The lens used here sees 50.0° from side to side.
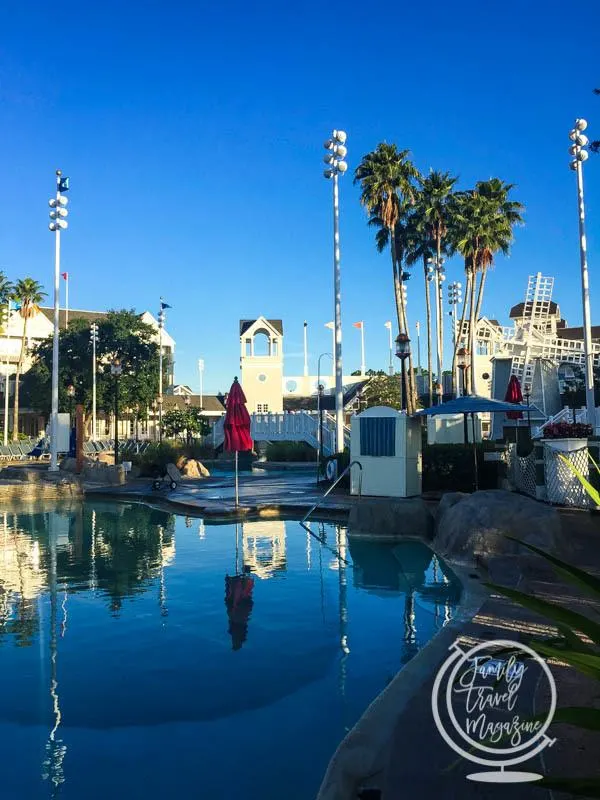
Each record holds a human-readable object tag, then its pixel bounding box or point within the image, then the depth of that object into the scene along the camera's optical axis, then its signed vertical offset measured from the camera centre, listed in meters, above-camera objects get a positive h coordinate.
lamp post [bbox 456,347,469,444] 37.75 +4.84
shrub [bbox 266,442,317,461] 36.44 -0.86
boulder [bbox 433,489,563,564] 9.12 -1.39
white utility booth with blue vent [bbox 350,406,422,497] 16.09 -0.39
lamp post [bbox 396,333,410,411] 19.28 +2.68
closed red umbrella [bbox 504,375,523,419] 22.30 +1.45
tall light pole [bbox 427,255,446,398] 40.47 +7.41
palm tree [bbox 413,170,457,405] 37.03 +13.18
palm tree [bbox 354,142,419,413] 33.19 +13.10
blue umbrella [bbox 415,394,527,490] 15.73 +0.67
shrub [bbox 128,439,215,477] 27.20 -0.80
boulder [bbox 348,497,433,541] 12.70 -1.68
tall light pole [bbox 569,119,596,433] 26.39 +7.52
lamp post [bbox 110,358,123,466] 28.24 +3.21
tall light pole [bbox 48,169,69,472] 27.83 +9.46
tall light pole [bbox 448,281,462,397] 53.75 +11.94
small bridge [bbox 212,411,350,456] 38.50 +0.59
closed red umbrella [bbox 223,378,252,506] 17.11 +0.40
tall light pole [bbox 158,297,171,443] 50.69 +9.78
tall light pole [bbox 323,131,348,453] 26.47 +10.74
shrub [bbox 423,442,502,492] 17.19 -0.94
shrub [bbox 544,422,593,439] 13.20 +0.04
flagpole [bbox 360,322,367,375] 85.29 +10.47
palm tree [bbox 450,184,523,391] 36.78 +12.04
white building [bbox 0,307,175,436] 63.67 +10.46
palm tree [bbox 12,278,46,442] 54.53 +12.35
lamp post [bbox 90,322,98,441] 48.72 +8.38
